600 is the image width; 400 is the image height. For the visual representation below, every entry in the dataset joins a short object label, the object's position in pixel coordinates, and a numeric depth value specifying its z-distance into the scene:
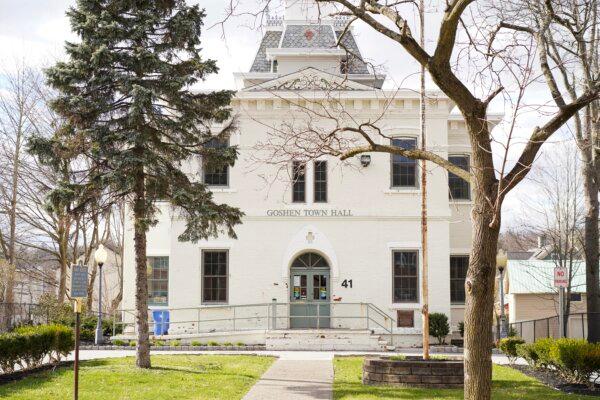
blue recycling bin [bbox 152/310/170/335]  28.89
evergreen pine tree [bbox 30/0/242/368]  17.56
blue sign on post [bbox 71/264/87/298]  14.24
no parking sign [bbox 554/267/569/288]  17.33
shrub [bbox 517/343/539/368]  18.47
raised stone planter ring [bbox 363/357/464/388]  15.30
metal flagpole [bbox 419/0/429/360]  18.28
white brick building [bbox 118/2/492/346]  28.95
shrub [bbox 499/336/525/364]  20.97
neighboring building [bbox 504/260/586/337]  40.59
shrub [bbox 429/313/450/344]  28.06
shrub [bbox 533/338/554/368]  17.08
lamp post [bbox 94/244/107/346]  26.91
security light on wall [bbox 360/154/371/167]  29.44
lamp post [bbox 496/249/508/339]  27.05
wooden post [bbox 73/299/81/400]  11.47
